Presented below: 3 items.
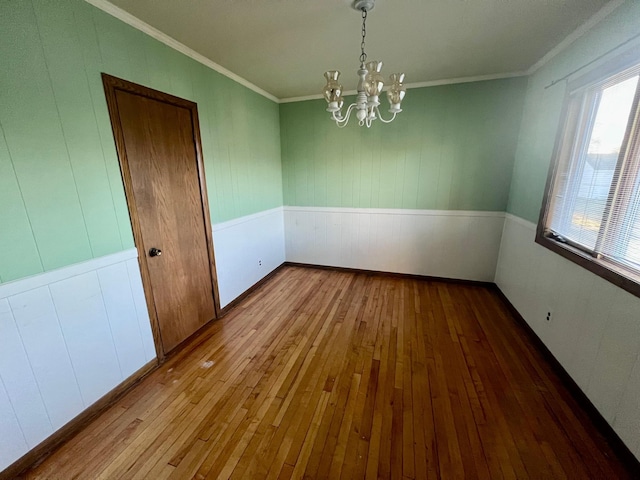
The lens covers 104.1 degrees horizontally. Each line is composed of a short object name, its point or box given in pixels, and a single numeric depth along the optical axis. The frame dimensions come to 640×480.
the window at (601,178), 1.43
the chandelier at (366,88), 1.60
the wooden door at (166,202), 1.78
